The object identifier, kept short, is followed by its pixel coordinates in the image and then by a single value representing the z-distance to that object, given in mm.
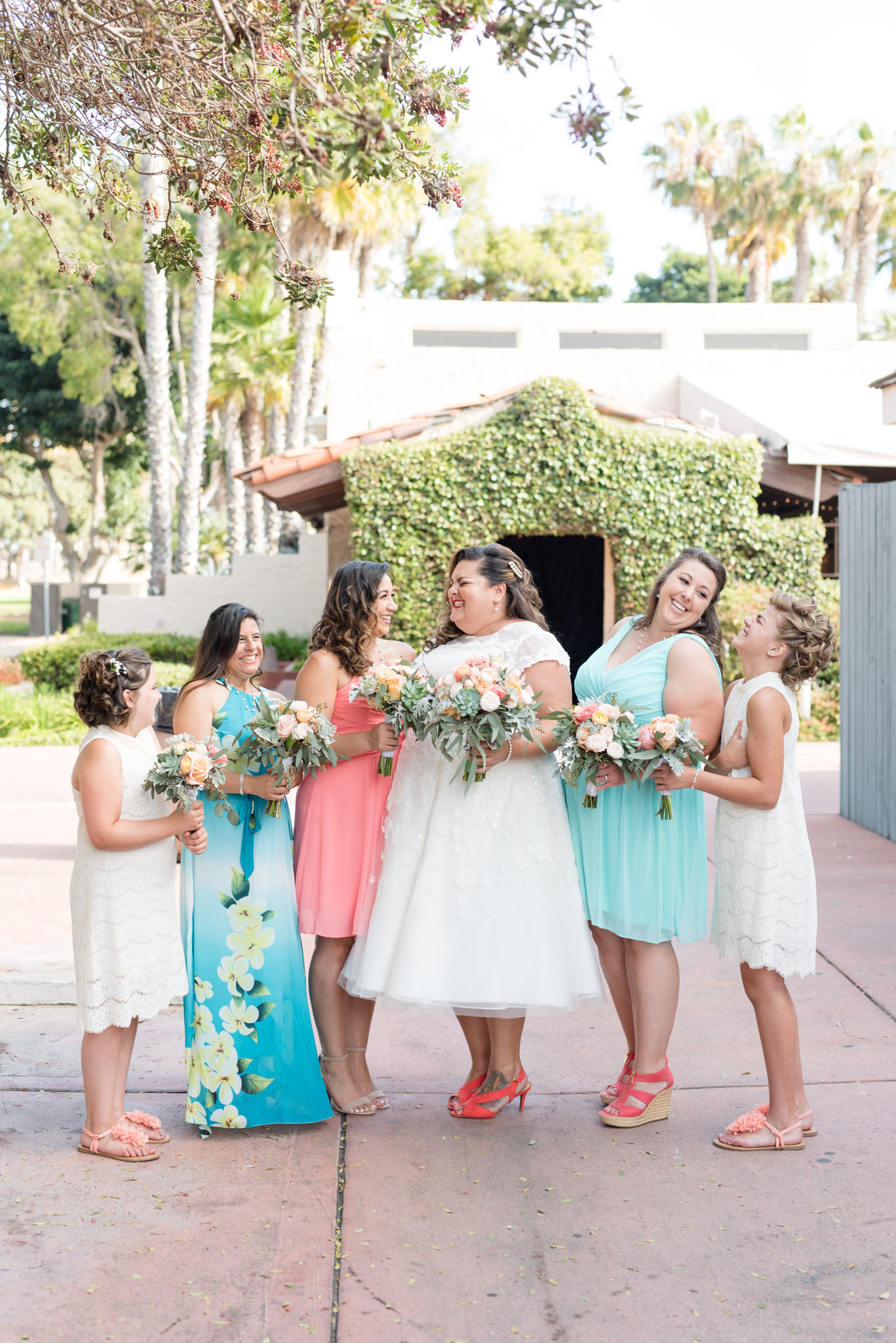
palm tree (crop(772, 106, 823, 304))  33594
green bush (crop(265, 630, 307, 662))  19062
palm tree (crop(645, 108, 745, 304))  35500
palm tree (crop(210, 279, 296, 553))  28734
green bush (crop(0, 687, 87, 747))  14773
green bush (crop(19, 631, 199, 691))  18016
